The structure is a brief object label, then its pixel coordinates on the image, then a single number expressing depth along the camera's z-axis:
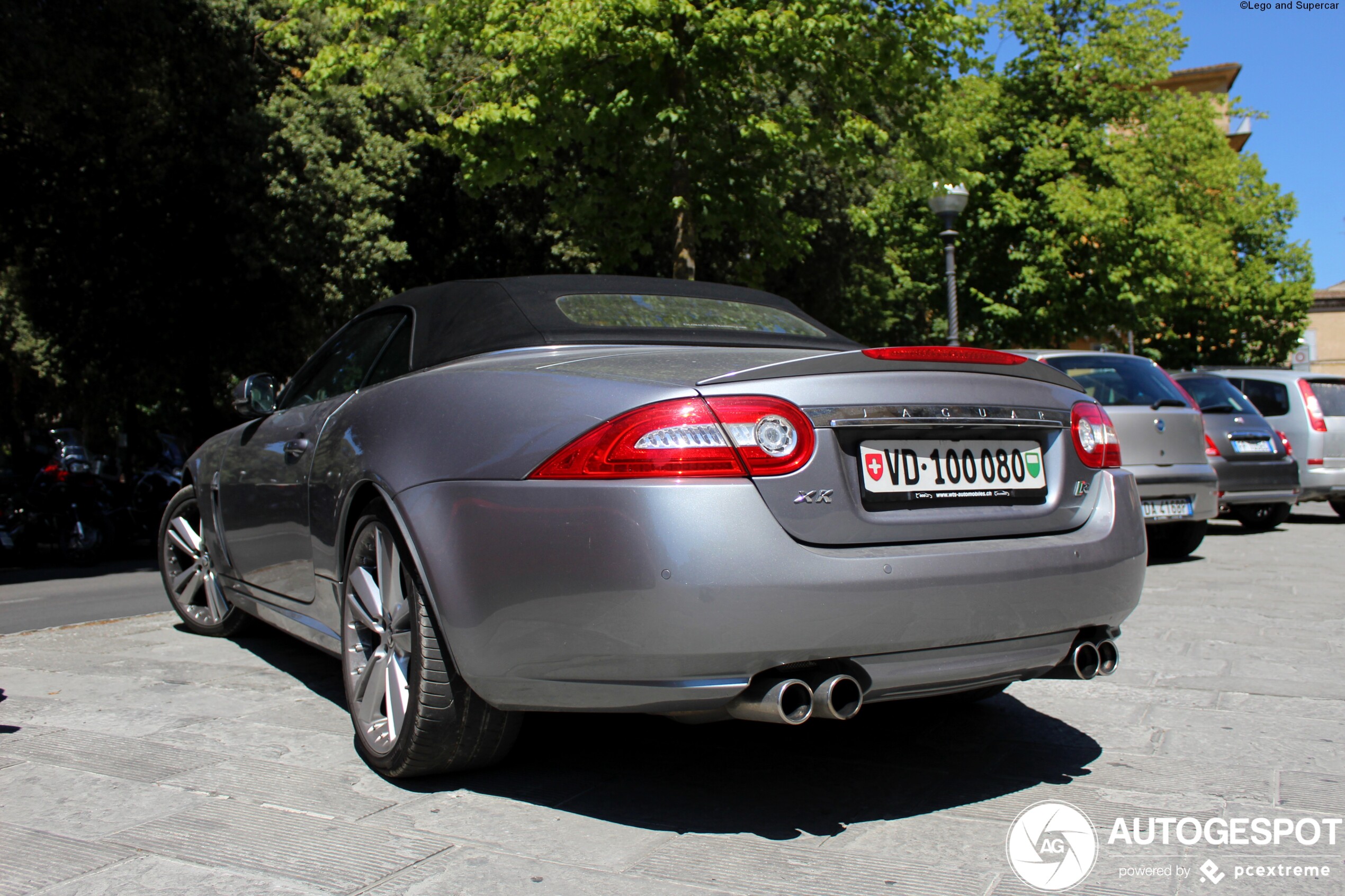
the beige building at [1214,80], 71.56
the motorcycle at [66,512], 13.02
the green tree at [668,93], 12.98
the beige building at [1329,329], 68.75
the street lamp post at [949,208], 15.21
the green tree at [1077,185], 25.62
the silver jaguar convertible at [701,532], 2.69
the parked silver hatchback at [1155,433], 8.51
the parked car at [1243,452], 11.27
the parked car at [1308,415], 12.87
